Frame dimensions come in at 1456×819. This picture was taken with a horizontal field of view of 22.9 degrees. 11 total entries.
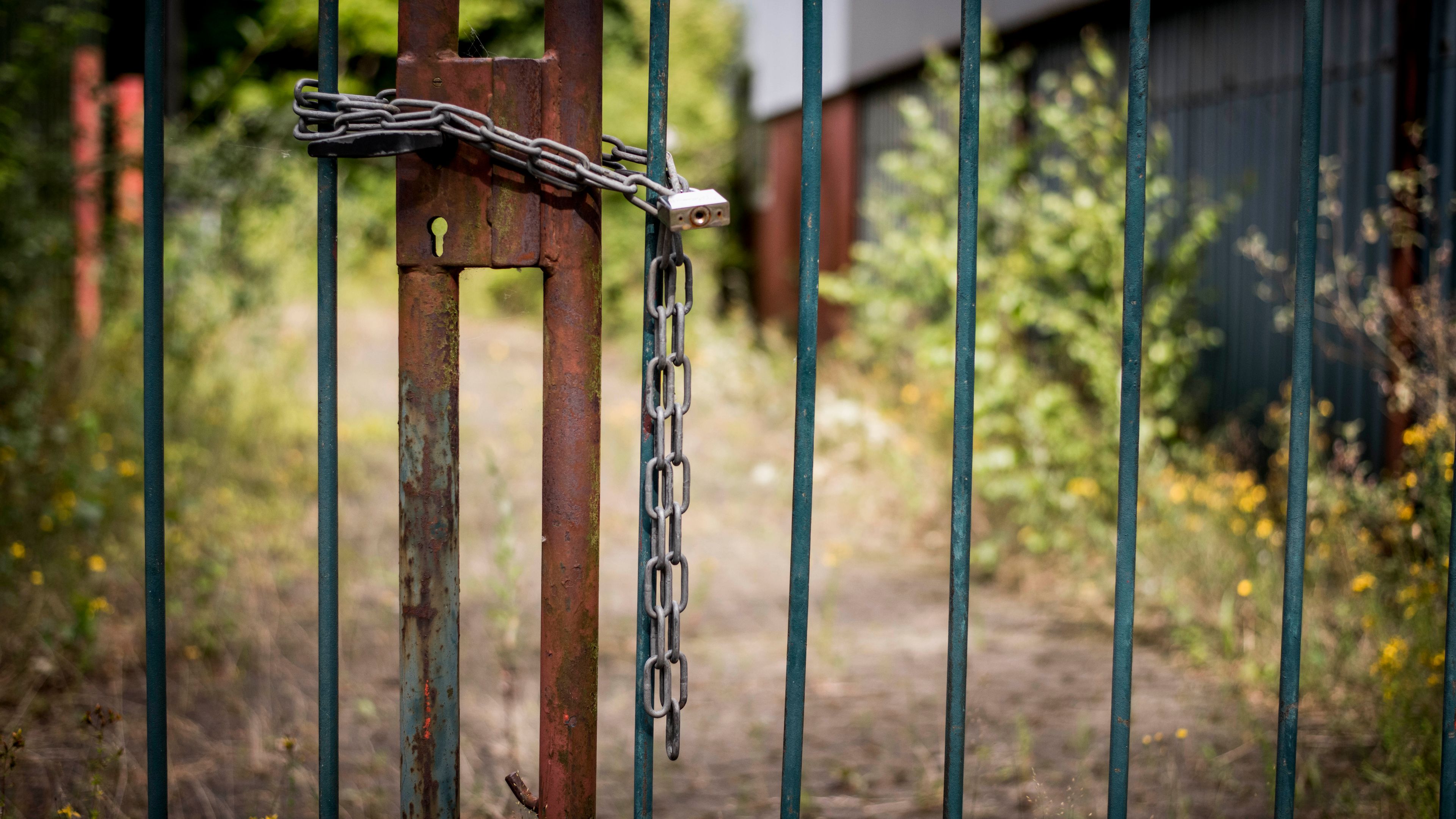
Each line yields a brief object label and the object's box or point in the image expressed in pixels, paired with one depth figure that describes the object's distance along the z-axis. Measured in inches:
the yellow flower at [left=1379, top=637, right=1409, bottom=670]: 120.2
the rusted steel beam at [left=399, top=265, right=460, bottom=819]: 91.9
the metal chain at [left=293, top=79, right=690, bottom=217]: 90.1
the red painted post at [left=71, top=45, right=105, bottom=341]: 255.0
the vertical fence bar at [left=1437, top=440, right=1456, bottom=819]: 95.9
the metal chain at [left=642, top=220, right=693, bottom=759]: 91.5
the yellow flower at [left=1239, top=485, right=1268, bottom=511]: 173.9
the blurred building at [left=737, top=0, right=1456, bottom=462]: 195.7
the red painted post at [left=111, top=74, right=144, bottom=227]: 251.3
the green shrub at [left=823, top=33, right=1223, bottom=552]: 217.9
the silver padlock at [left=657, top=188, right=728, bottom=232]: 90.7
